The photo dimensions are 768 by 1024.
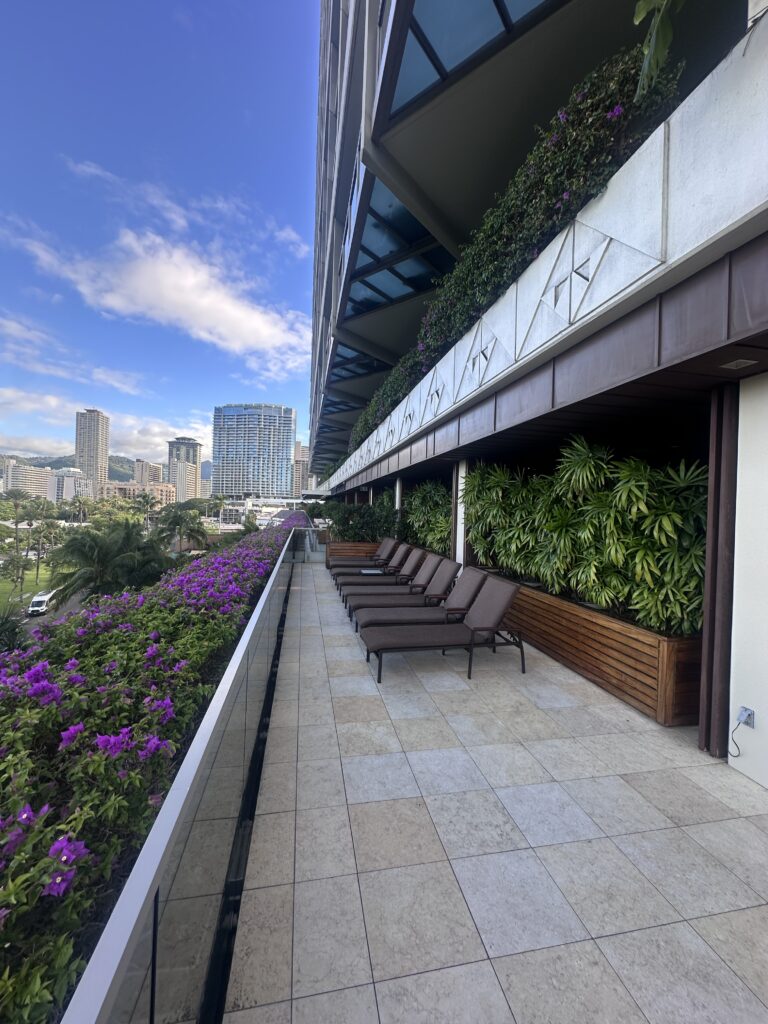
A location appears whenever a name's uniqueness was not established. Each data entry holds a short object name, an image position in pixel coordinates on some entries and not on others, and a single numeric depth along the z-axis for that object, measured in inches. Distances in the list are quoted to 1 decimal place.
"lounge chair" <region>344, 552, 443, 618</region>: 265.7
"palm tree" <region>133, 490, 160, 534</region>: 2940.9
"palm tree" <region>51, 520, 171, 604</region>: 496.4
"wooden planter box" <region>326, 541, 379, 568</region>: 478.3
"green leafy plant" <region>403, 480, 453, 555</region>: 383.2
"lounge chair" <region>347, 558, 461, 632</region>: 235.5
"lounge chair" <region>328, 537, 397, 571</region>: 394.3
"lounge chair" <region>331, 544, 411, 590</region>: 325.8
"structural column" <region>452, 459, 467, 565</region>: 307.4
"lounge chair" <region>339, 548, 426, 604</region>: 292.4
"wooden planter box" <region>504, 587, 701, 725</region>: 137.3
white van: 1210.3
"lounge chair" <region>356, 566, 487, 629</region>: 200.8
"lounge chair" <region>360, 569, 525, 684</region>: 172.4
